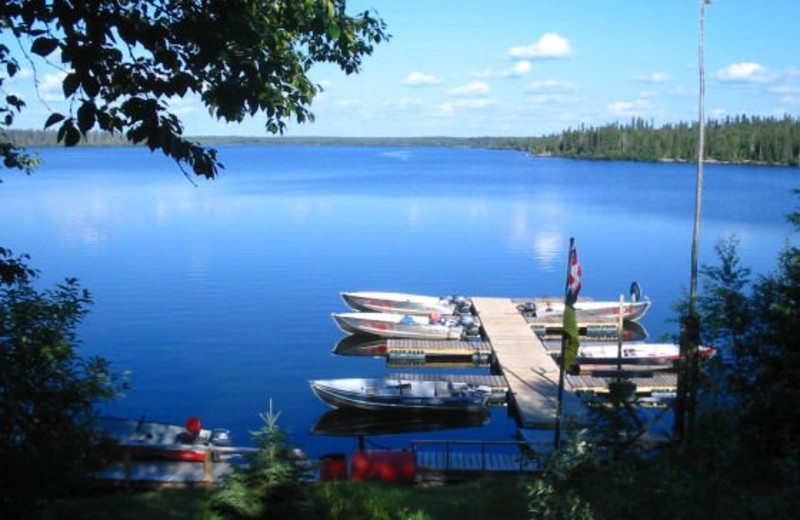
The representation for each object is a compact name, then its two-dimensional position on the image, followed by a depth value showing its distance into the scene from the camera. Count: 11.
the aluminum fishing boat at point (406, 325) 32.31
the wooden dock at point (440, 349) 30.45
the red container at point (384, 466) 15.35
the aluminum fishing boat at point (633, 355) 28.50
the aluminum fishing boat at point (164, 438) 16.97
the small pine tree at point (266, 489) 8.12
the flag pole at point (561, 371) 13.92
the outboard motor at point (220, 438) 17.89
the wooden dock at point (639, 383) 24.09
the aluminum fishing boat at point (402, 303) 34.97
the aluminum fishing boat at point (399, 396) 22.69
